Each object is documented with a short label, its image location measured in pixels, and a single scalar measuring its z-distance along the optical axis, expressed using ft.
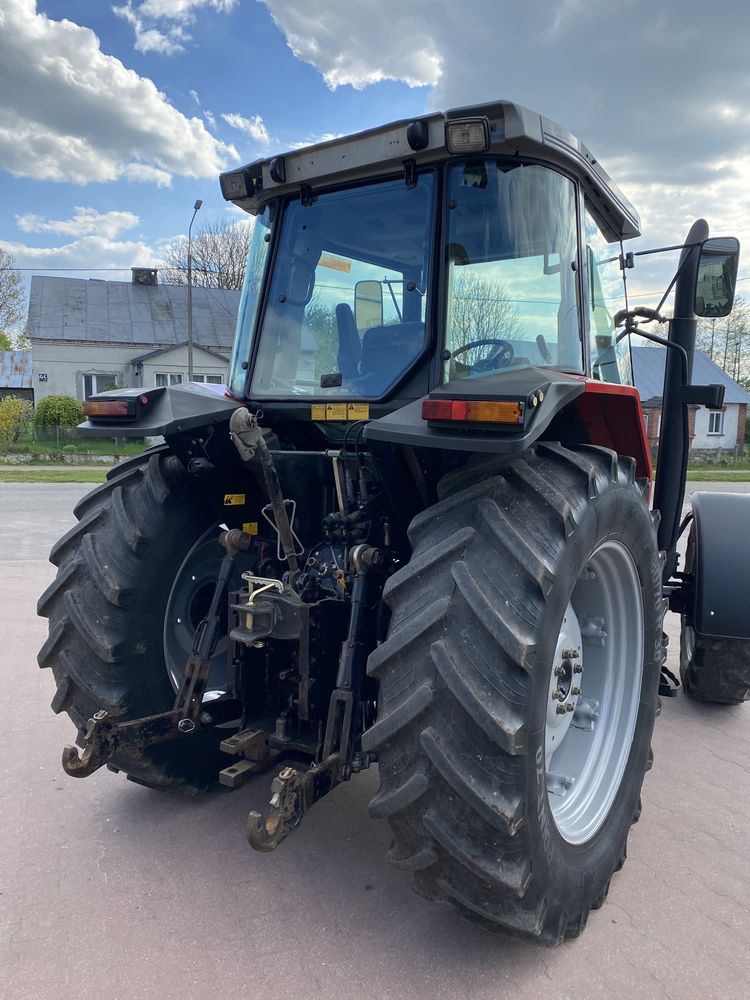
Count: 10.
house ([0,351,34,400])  147.02
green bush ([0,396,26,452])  78.59
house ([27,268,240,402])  106.32
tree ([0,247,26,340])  140.87
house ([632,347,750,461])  123.44
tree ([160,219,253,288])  141.38
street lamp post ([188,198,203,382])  82.05
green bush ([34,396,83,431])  84.48
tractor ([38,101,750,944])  6.79
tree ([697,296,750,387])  156.15
